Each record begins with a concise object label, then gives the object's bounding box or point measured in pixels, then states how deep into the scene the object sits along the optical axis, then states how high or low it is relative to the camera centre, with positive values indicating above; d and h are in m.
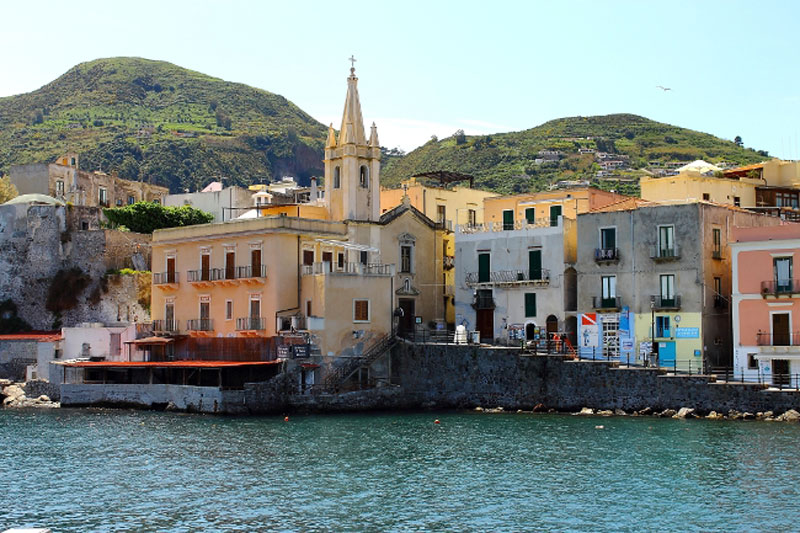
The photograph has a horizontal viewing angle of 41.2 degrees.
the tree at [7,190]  81.62 +10.93
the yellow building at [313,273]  54.97 +3.04
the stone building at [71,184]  83.81 +11.85
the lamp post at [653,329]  52.50 -0.20
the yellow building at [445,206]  65.56 +7.96
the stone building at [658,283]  51.59 +2.11
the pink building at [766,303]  47.81 +0.96
